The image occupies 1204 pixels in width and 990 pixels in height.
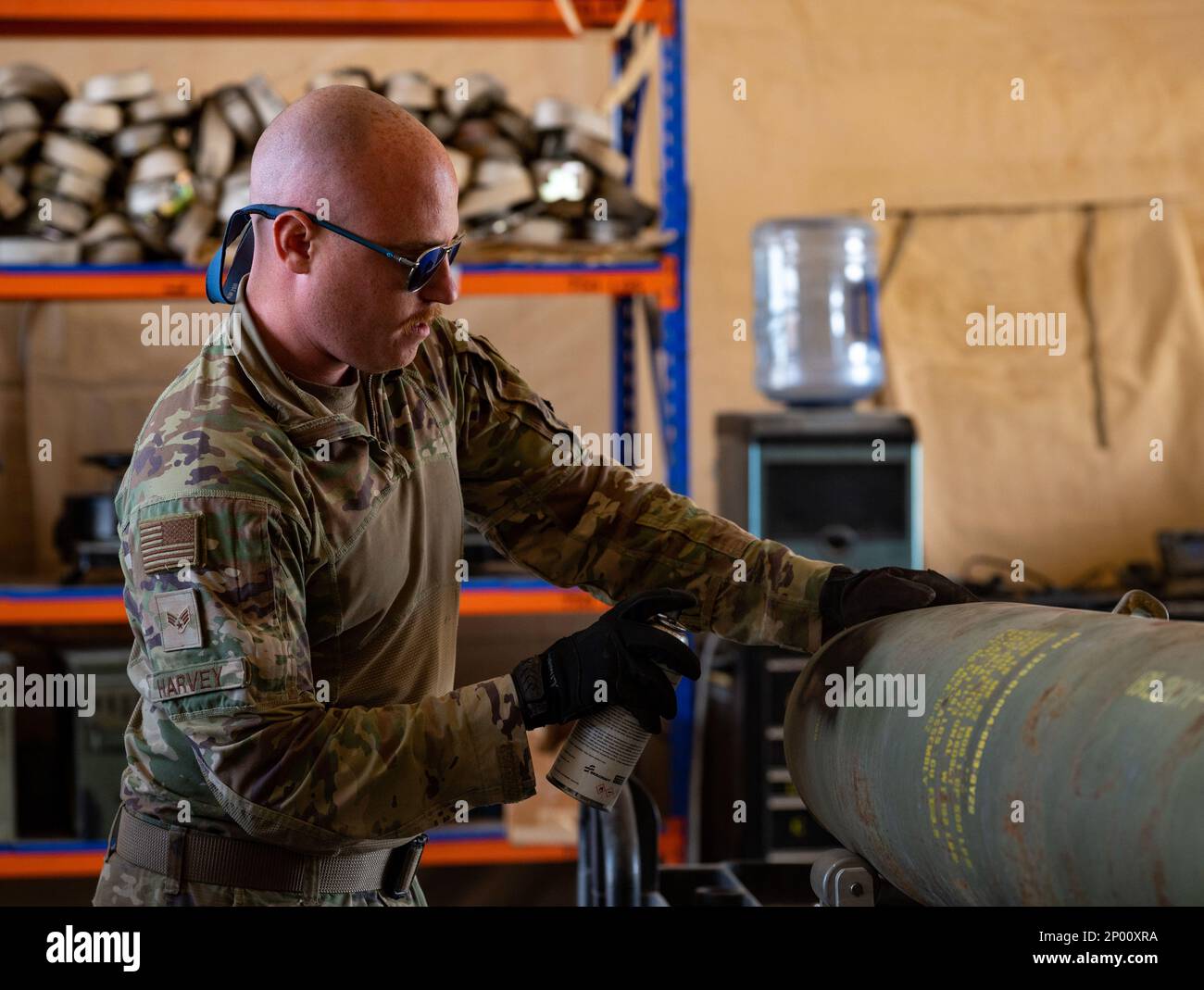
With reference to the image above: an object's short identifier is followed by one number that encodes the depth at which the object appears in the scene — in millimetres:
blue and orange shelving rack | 3338
